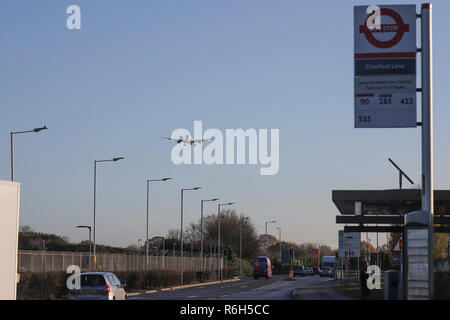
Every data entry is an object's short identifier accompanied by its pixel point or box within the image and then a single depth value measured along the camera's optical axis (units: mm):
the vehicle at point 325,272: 109912
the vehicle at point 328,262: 113812
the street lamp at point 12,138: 39094
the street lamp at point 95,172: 50688
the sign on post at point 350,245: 46250
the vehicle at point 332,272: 106569
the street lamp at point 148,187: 62431
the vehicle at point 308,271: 119438
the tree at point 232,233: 130375
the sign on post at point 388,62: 20000
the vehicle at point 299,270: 115669
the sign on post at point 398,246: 30252
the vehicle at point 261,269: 98375
